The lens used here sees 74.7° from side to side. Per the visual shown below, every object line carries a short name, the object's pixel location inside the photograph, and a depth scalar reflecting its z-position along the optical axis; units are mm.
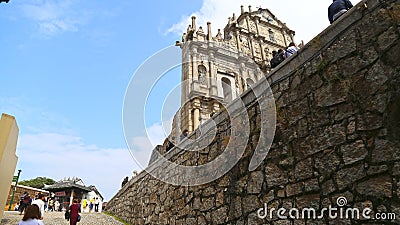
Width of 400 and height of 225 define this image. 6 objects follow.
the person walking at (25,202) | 11602
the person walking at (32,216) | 3965
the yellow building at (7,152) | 6363
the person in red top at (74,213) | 8273
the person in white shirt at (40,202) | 7398
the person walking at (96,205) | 19631
